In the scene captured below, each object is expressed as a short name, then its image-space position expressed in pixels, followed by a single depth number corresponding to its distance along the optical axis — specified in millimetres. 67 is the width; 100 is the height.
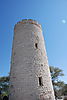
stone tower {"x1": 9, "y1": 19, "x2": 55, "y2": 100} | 7779
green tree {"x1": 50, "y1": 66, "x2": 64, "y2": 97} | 19633
